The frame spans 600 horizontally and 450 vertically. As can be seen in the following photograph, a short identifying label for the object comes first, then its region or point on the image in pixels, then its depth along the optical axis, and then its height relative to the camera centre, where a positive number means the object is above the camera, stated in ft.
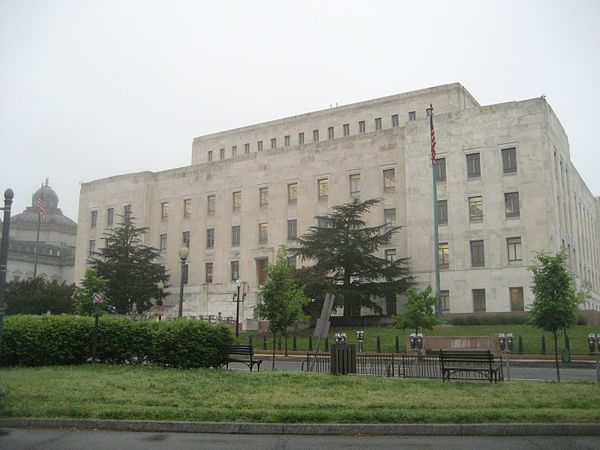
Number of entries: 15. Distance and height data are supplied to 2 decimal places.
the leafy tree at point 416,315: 104.22 +4.33
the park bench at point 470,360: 53.93 -1.55
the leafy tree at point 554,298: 80.09 +5.79
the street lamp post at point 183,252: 102.17 +13.83
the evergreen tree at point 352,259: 160.86 +20.83
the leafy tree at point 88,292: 135.13 +10.18
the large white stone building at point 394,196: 167.84 +45.84
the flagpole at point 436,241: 146.20 +23.53
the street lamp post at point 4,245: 42.88 +6.23
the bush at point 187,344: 64.08 -0.51
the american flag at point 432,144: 148.47 +45.86
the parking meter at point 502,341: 86.89 +0.24
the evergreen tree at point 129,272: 205.77 +21.75
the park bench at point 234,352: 65.67 -1.30
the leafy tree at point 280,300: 102.42 +6.60
